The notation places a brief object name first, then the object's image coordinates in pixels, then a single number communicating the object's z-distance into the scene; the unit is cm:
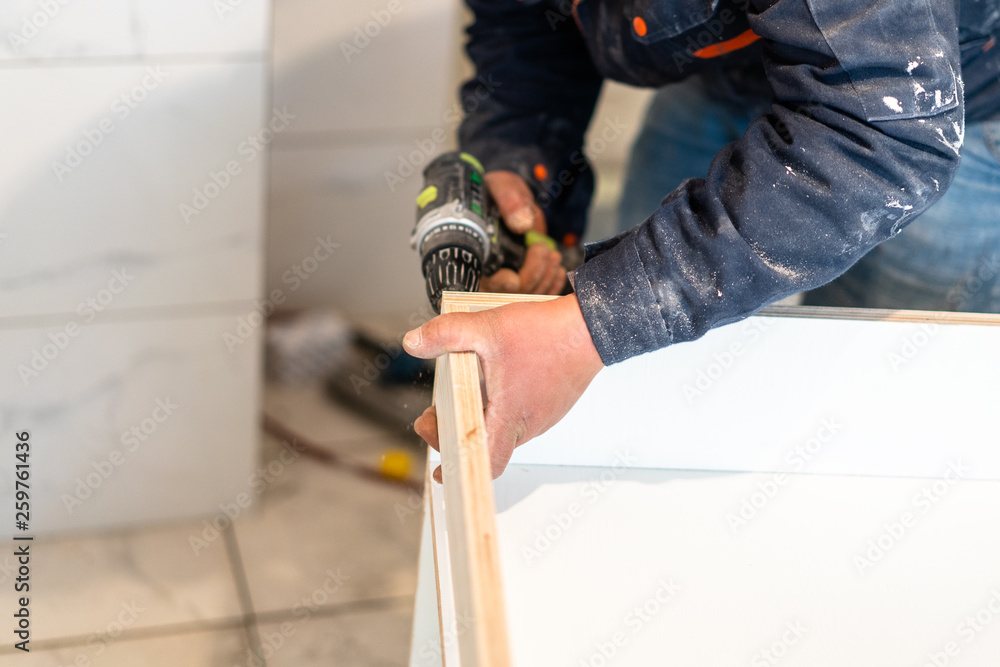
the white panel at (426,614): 73
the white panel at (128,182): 106
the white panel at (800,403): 71
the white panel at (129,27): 101
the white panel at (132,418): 122
